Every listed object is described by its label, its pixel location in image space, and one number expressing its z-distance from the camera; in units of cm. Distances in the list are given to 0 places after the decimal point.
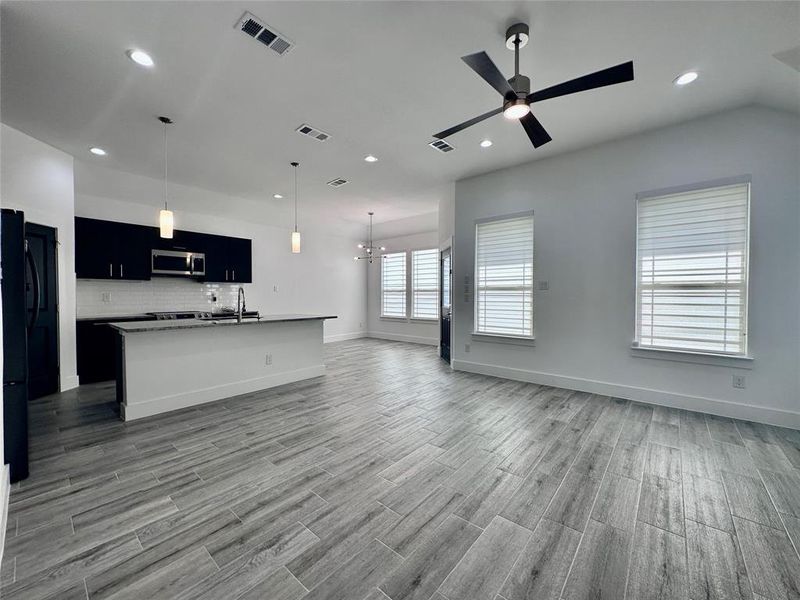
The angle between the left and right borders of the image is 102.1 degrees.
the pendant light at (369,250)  911
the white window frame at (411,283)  841
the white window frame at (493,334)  463
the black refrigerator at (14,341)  217
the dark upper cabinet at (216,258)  604
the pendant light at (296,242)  468
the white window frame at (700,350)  325
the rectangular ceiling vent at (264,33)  216
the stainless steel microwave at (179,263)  540
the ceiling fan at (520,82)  194
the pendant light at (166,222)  329
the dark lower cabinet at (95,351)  455
